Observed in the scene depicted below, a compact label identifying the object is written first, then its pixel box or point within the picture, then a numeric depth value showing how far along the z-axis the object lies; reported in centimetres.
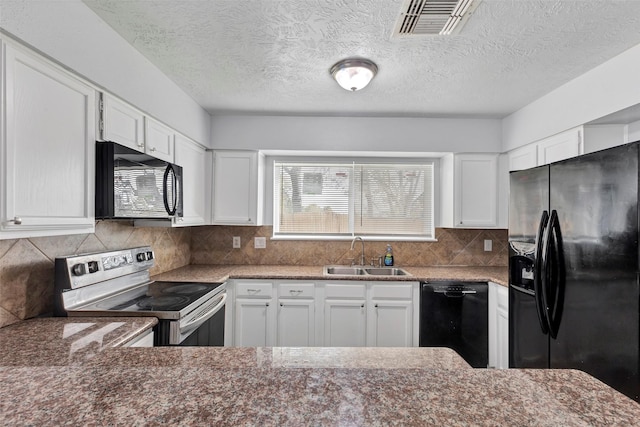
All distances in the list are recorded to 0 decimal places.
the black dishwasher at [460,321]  283
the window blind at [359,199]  357
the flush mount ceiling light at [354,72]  204
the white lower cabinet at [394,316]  286
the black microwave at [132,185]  163
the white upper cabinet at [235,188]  321
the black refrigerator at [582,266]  134
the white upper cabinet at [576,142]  219
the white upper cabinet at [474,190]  319
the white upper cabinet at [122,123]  172
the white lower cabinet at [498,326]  260
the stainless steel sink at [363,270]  327
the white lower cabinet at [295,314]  287
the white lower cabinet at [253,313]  287
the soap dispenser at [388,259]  338
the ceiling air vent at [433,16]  146
